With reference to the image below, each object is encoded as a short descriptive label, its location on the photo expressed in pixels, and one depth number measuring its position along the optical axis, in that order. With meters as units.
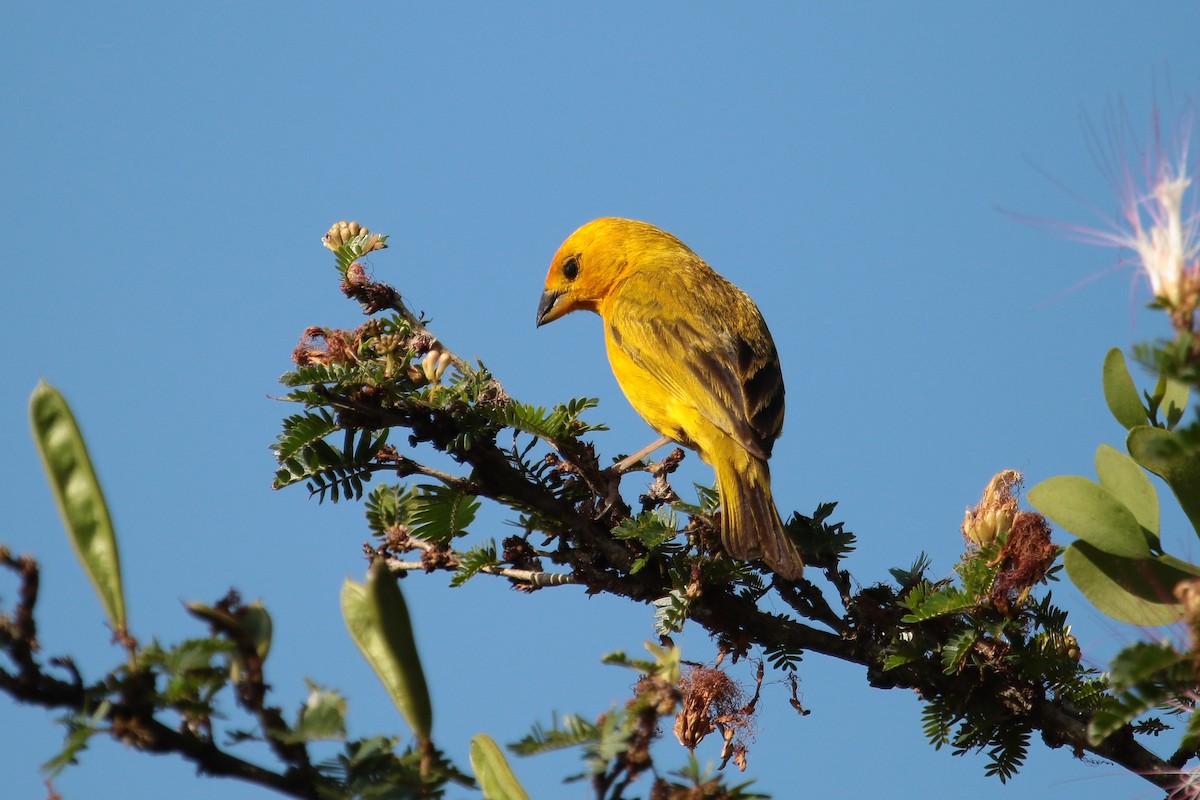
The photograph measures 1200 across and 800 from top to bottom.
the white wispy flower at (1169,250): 2.75
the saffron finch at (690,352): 8.27
